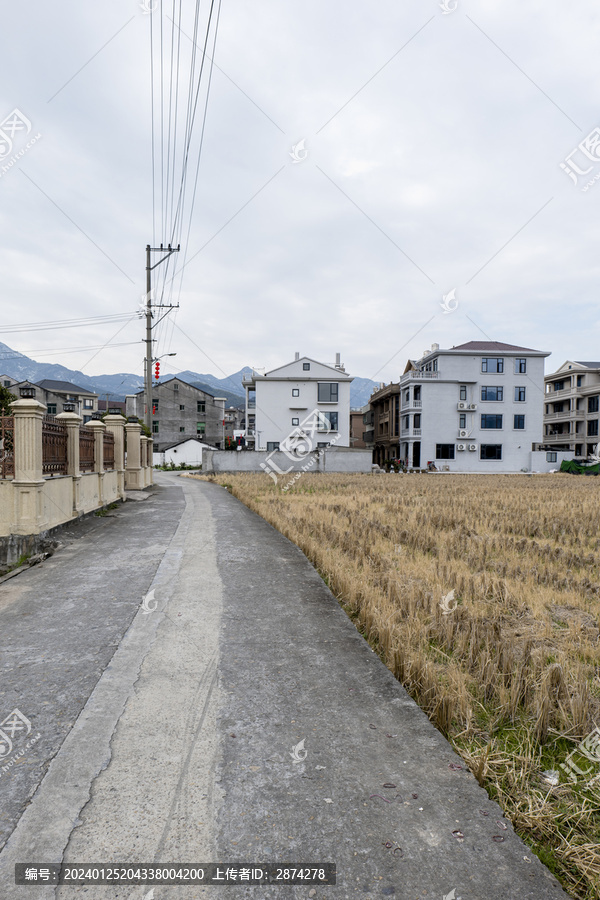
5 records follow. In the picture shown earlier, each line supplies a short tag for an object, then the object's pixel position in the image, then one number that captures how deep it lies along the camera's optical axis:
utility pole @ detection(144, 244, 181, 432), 26.41
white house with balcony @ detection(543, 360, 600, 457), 59.47
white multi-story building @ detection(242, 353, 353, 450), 49.19
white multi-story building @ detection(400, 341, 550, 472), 49.72
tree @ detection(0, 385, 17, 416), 20.07
